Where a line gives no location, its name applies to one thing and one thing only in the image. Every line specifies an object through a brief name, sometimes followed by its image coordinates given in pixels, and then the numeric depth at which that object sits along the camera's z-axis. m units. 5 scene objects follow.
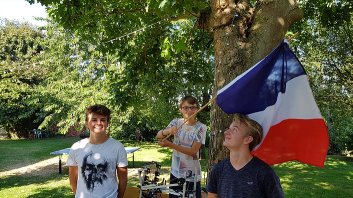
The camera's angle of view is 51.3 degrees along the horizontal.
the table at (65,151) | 12.60
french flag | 3.35
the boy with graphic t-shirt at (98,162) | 3.61
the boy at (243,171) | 2.64
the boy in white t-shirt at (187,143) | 4.36
